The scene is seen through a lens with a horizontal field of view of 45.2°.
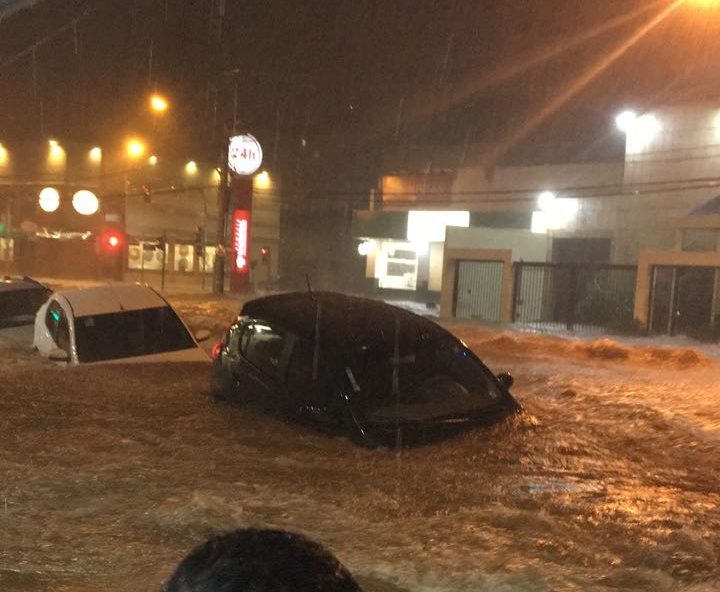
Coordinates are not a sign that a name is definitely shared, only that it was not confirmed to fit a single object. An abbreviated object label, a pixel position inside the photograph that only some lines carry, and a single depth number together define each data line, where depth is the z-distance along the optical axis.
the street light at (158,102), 34.41
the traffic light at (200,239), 33.34
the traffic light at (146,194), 33.31
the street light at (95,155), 46.28
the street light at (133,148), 46.12
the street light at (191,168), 48.97
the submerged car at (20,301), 12.54
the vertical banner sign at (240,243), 35.81
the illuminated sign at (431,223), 39.91
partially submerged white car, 9.45
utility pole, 30.70
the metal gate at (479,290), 26.45
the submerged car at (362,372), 6.34
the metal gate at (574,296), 23.28
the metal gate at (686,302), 21.00
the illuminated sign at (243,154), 31.64
